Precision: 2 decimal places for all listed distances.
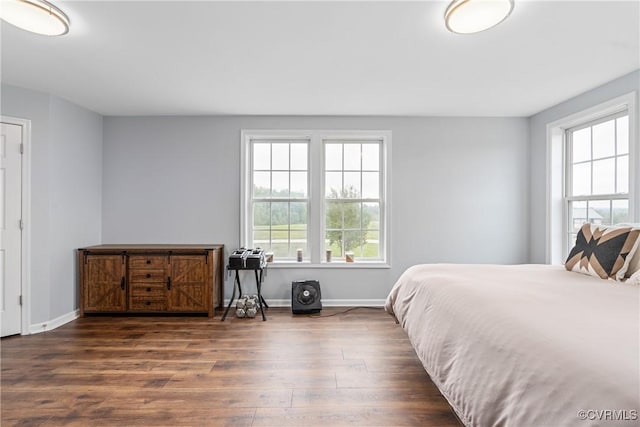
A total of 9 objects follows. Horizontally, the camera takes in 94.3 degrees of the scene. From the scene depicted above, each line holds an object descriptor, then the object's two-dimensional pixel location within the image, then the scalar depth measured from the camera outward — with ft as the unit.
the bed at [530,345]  2.68
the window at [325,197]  12.98
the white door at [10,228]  9.41
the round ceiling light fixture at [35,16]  5.61
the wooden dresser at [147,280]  11.19
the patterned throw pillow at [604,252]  6.21
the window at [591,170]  8.75
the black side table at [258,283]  11.02
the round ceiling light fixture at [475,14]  5.46
